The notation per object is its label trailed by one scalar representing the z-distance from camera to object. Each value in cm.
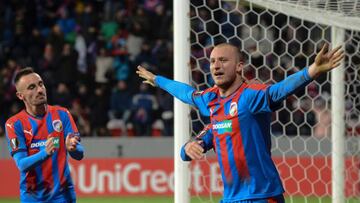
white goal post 1269
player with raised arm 965
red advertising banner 2483
